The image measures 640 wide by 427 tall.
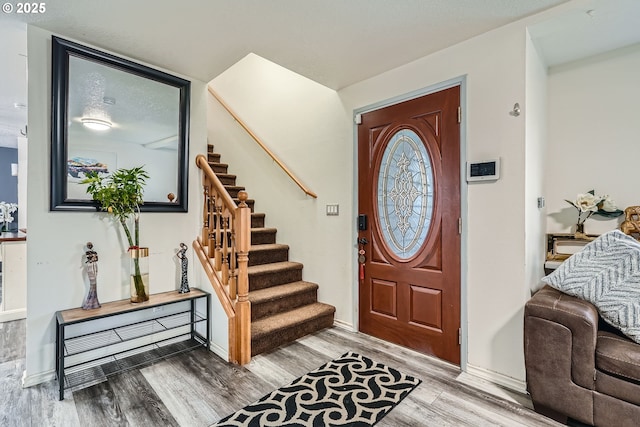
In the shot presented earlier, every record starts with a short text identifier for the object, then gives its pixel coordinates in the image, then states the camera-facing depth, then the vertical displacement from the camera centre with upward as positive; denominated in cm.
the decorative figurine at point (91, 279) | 219 -48
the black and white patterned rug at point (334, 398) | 171 -115
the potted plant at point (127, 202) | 223 +7
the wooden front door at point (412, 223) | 234 -9
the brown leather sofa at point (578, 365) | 150 -78
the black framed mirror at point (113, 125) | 215 +68
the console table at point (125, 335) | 212 -101
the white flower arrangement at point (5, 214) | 397 -3
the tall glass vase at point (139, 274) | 231 -48
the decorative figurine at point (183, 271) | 266 -51
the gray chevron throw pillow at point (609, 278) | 163 -38
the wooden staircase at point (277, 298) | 264 -83
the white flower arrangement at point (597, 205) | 224 +6
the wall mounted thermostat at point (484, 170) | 211 +30
